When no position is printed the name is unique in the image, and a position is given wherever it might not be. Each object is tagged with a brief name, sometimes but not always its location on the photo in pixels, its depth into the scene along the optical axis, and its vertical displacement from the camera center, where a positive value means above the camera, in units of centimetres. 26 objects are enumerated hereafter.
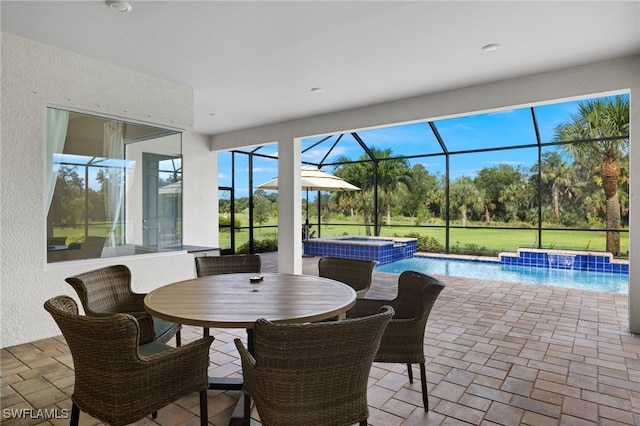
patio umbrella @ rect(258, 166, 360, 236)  877 +83
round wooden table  177 -49
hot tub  884 -84
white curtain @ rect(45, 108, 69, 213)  363 +79
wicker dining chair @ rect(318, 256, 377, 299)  306 -49
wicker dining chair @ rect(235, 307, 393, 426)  131 -58
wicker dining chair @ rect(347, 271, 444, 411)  211 -72
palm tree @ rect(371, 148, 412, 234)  1148 +129
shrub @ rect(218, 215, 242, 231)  912 -13
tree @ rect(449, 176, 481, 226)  1231 +66
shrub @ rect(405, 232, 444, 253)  1112 -93
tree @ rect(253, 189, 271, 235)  987 +24
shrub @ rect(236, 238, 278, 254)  970 -85
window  373 +33
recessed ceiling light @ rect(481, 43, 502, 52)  354 +164
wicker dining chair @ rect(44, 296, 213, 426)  145 -65
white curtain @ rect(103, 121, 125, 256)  416 +45
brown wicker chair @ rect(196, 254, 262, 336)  323 -44
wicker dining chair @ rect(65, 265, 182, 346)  224 -55
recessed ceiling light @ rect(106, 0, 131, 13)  275 +161
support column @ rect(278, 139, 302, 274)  640 +10
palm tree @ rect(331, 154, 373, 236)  1211 +101
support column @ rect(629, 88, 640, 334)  372 -1
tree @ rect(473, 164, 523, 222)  1180 +104
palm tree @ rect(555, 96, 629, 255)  779 +169
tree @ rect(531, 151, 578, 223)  1057 +108
